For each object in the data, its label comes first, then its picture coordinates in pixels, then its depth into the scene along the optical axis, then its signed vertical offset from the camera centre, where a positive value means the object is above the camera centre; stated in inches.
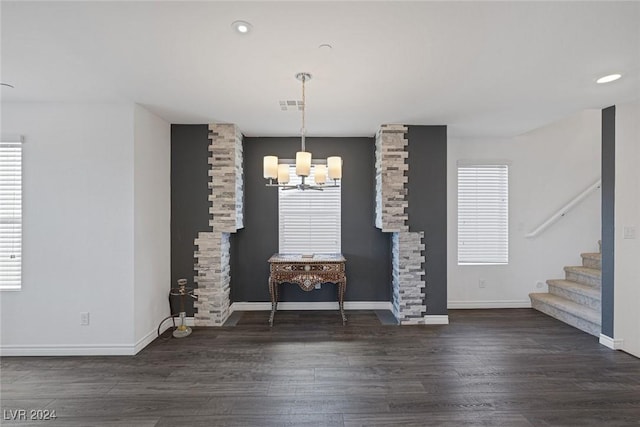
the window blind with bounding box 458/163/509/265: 192.5 -2.1
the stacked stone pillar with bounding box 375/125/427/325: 163.9 -6.0
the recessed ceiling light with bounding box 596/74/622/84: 104.5 +43.7
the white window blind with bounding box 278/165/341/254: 191.6 -6.6
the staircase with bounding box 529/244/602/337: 152.7 -45.6
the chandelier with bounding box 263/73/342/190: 108.8 +14.4
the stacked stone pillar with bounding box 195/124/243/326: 164.1 -6.9
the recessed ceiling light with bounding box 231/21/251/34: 75.9 +43.4
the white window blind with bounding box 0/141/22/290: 128.9 -2.9
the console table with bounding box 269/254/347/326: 164.2 -30.9
